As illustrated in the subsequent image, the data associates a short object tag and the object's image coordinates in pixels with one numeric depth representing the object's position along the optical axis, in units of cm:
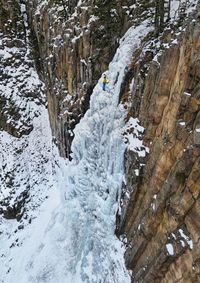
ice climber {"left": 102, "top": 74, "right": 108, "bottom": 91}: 1617
